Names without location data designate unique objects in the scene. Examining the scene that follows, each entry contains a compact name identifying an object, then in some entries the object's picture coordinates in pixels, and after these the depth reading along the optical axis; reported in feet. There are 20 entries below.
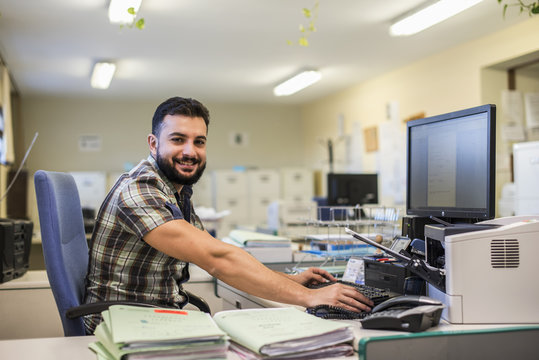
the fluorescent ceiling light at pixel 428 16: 13.26
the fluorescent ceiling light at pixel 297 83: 21.22
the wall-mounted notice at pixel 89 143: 27.02
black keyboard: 4.68
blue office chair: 5.16
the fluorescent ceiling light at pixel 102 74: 19.39
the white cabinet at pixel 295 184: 27.61
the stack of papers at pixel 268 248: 7.73
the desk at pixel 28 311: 7.41
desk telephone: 3.93
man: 4.66
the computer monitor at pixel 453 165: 4.78
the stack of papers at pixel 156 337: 3.31
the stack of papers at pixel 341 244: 6.95
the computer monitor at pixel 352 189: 16.05
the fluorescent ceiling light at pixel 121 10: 12.93
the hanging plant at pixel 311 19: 14.17
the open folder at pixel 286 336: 3.47
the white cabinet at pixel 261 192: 27.17
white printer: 4.16
